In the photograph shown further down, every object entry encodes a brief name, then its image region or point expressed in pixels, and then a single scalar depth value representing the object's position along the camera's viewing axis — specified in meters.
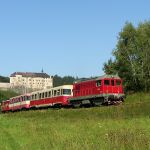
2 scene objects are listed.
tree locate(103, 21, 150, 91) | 69.00
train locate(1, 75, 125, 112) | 44.62
